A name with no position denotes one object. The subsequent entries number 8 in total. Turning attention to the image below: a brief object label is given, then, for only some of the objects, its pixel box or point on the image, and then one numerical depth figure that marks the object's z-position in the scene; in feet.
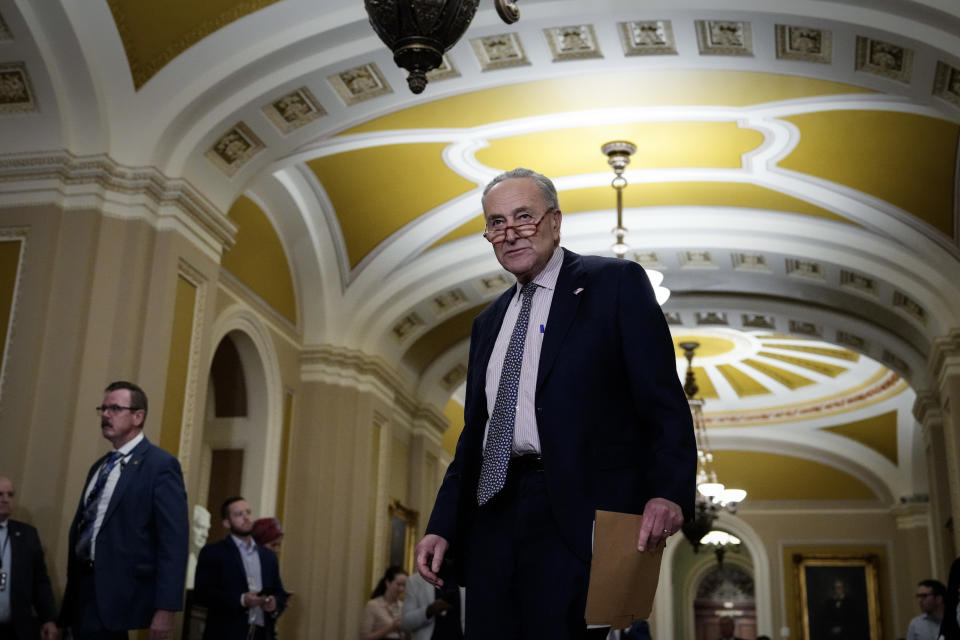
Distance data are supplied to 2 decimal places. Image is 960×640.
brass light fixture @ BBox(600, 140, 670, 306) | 28.66
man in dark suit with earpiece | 13.35
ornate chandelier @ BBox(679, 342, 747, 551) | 47.55
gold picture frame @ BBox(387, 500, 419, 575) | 39.11
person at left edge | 16.44
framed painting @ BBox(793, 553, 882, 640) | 61.62
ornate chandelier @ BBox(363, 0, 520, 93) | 12.10
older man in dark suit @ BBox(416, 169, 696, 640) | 7.05
